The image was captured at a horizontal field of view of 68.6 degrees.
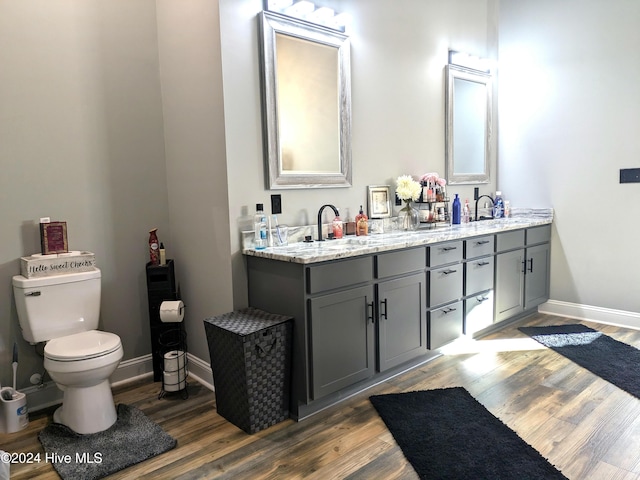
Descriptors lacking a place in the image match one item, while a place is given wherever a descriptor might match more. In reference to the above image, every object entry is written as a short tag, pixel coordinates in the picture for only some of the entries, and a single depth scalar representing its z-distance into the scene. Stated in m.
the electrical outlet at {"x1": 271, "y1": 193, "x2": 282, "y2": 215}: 2.75
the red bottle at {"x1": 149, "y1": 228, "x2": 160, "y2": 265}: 2.94
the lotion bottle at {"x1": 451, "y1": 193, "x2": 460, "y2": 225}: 3.77
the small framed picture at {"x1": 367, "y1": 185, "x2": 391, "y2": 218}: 3.30
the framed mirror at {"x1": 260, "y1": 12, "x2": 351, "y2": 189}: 2.70
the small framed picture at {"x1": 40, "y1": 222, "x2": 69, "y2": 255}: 2.52
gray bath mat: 2.00
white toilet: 2.21
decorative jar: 3.46
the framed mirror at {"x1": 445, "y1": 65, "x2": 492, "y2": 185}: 3.87
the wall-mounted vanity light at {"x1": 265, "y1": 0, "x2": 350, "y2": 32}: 2.69
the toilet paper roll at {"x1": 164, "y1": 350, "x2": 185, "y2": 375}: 2.67
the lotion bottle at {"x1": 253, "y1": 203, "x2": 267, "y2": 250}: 2.62
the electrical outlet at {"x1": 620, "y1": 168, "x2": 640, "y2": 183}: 3.56
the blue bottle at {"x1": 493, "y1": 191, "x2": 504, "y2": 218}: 4.21
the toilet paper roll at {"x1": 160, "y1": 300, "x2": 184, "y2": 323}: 2.69
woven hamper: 2.21
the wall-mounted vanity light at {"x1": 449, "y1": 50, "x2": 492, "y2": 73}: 3.85
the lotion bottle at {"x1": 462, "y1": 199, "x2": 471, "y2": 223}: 3.95
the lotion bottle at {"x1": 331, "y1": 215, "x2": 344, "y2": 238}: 2.97
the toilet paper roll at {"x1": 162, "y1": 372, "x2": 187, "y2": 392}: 2.68
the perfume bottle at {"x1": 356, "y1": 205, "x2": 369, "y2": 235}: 3.13
